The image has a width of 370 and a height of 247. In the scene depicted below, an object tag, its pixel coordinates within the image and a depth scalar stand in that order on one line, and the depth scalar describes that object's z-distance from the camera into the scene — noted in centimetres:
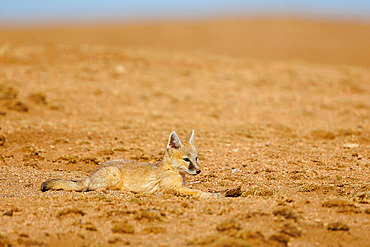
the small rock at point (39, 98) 2782
